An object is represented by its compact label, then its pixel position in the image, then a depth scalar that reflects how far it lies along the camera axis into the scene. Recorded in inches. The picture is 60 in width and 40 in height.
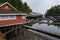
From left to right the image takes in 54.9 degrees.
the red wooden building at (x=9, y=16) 421.5
